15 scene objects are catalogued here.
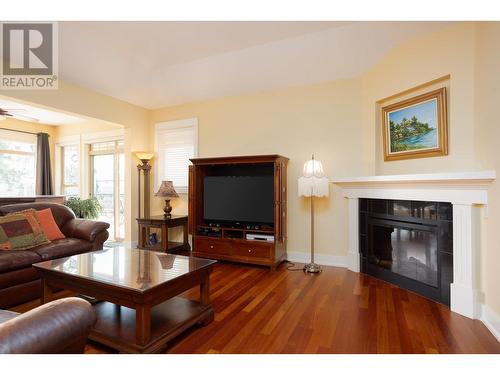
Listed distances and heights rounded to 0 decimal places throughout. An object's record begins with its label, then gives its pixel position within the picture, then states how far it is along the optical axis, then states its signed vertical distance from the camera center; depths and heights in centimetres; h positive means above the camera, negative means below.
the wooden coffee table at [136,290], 160 -68
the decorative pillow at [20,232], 252 -44
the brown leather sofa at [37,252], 225 -62
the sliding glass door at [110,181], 550 +15
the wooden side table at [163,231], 414 -71
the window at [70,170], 600 +42
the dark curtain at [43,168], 582 +45
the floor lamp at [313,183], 329 +6
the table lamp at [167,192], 427 -7
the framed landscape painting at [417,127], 263 +66
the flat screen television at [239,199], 362 -17
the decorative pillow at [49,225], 292 -42
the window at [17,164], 548 +53
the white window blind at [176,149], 462 +69
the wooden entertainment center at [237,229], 345 -58
